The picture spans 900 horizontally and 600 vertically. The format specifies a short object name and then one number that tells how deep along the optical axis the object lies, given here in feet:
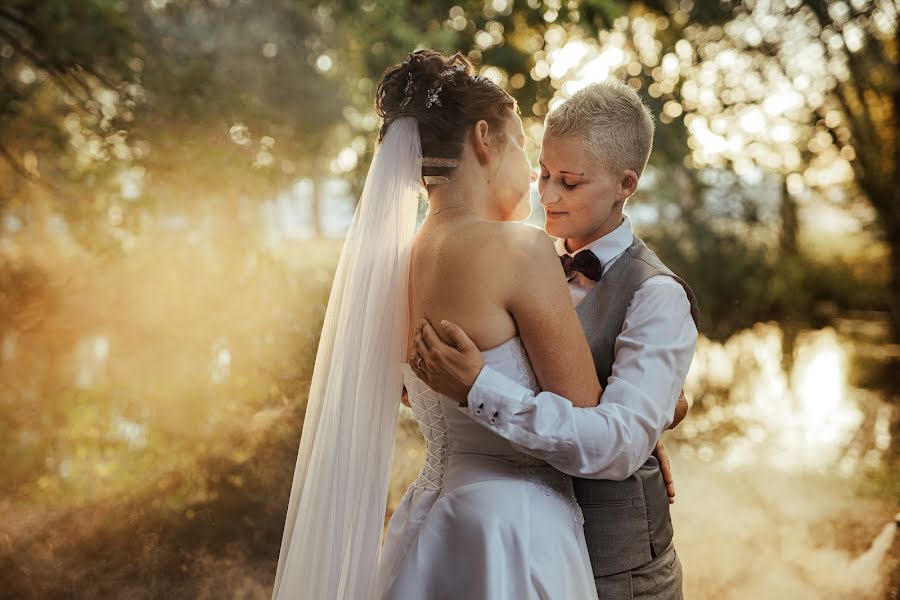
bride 4.95
